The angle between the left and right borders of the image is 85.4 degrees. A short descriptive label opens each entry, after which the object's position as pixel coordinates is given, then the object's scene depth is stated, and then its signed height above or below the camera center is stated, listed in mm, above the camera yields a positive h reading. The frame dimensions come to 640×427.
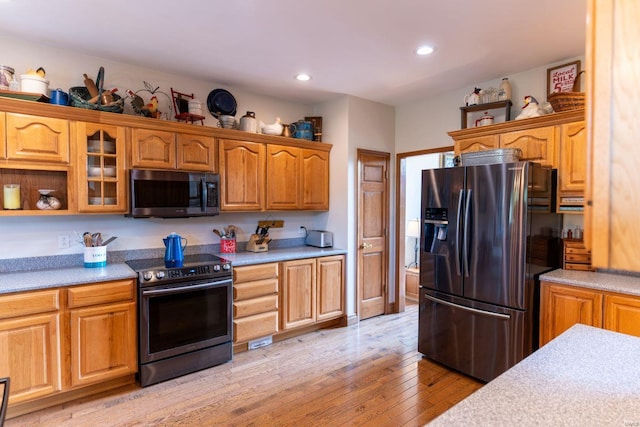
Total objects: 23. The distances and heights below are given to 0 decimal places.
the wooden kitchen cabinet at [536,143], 2795 +531
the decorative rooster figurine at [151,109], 2992 +843
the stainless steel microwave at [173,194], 2855 +113
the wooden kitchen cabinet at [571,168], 2646 +304
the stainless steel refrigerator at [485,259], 2541 -415
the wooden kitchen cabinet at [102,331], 2434 -909
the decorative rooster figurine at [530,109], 2896 +827
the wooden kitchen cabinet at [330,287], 3775 -893
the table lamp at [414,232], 5299 -386
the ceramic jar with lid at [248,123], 3541 +859
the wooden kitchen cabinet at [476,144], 3130 +592
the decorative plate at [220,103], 3527 +1063
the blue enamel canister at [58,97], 2604 +824
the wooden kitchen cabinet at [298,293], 3512 -894
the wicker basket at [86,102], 2658 +821
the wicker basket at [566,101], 2637 +823
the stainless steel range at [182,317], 2668 -903
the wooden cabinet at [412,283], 5176 -1145
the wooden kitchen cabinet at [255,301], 3203 -906
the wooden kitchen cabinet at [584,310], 2279 -718
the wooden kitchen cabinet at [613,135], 498 +106
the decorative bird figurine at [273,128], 3730 +845
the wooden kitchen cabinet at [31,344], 2207 -902
